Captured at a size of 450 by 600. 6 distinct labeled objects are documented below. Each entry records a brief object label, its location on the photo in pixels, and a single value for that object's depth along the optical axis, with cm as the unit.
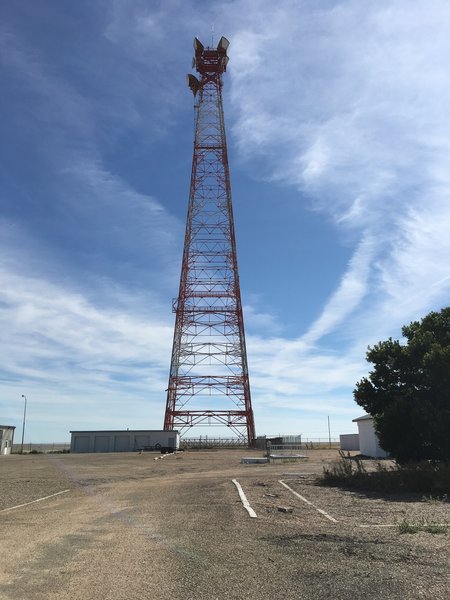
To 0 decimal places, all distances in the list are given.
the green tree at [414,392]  2055
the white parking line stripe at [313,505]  1260
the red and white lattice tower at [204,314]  6069
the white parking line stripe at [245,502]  1321
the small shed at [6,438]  6650
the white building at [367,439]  4312
